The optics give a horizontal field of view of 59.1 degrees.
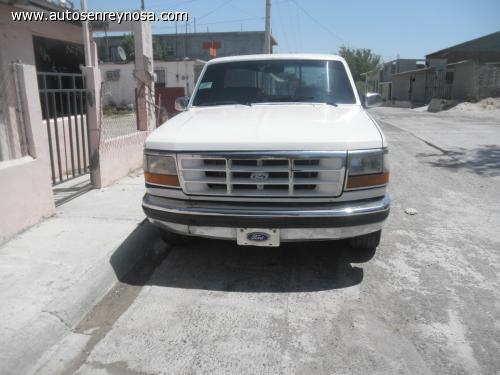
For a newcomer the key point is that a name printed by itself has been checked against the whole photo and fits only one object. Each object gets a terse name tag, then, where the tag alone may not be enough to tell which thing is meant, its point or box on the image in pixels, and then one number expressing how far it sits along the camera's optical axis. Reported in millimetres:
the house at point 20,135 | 4199
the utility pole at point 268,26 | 24188
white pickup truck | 3219
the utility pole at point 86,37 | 6094
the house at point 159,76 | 28078
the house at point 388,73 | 46562
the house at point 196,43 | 41688
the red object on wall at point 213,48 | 23562
